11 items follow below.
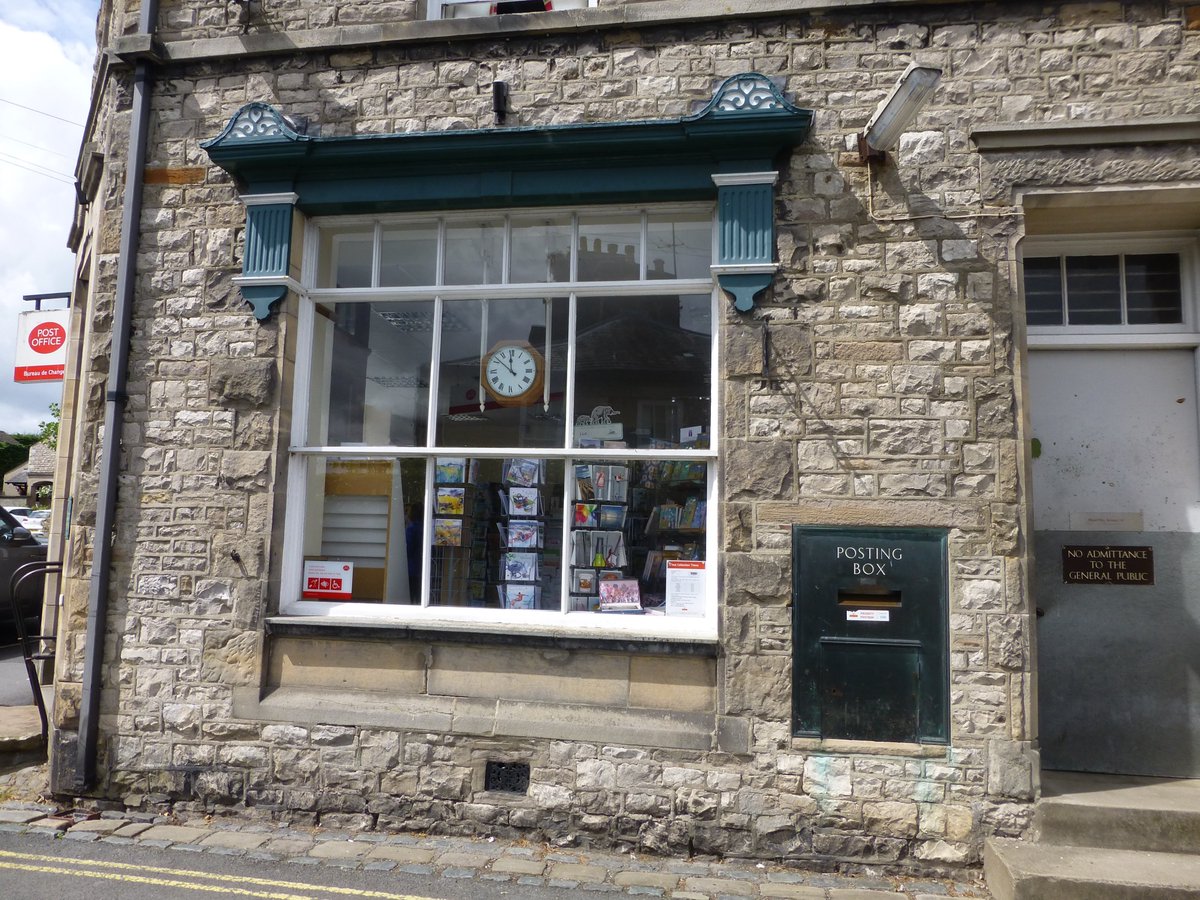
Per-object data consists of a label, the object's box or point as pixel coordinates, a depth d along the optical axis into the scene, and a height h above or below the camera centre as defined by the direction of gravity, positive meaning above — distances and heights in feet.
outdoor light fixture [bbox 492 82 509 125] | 16.39 +9.27
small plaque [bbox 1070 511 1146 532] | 15.98 +1.11
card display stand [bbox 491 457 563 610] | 16.56 +0.49
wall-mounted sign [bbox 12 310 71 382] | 25.20 +6.25
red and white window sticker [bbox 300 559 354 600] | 17.34 -0.45
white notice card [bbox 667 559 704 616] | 15.92 -0.38
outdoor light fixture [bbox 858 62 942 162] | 13.17 +7.82
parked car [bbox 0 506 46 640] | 31.32 -0.60
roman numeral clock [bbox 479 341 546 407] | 17.07 +3.96
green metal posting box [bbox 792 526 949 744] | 14.57 -1.12
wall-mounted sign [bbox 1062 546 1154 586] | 15.88 +0.26
